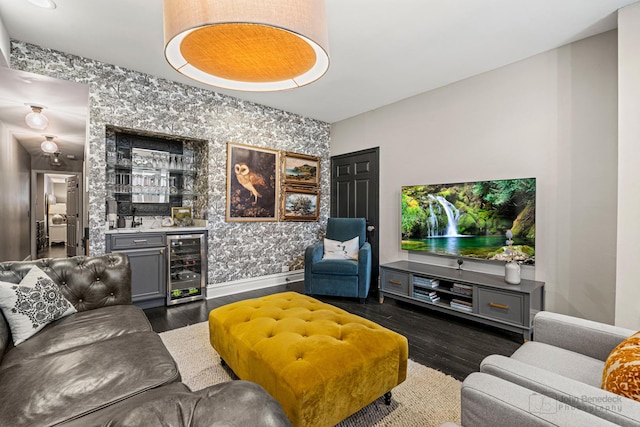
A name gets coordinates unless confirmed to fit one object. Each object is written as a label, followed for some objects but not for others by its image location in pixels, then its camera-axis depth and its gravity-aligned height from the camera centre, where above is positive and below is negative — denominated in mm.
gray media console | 2571 -871
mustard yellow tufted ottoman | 1321 -779
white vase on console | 2721 -612
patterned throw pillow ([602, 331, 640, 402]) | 937 -562
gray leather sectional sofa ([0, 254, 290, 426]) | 865 -708
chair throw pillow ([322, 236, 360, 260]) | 4074 -573
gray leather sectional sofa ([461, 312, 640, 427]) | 825 -605
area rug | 1618 -1192
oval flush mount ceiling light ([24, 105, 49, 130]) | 2231 +732
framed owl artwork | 4055 +401
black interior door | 4480 +337
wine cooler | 3512 -747
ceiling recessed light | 2193 +1619
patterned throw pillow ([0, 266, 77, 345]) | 1567 -552
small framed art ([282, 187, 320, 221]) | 4690 +97
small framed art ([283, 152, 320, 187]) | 4680 +692
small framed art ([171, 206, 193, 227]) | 4038 -87
